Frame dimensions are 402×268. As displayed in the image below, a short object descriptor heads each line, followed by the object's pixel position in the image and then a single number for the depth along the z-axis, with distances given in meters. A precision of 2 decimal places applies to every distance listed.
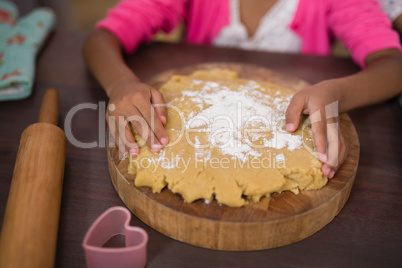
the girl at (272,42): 0.88
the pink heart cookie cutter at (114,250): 0.65
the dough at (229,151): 0.76
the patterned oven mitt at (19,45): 1.15
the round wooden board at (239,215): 0.73
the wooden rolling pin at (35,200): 0.64
